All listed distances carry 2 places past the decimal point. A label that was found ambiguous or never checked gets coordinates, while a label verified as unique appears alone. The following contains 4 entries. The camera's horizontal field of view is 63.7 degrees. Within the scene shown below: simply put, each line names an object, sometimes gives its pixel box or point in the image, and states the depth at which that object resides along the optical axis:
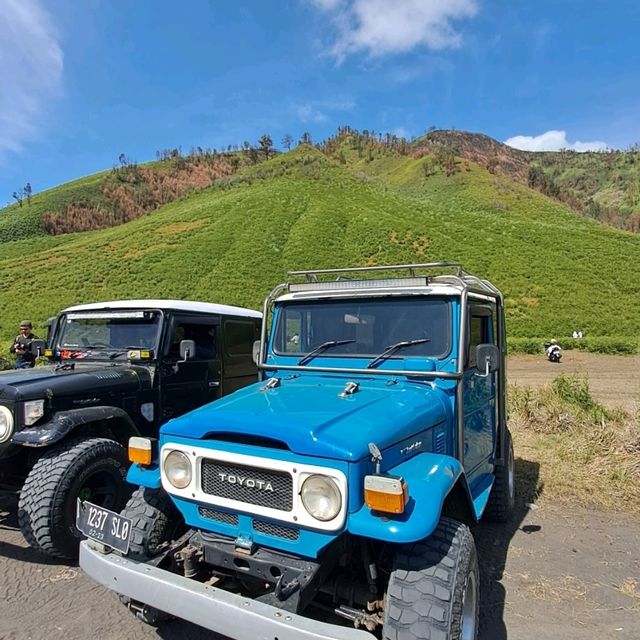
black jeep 4.06
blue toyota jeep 2.38
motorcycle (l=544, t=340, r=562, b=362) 18.80
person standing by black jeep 8.37
